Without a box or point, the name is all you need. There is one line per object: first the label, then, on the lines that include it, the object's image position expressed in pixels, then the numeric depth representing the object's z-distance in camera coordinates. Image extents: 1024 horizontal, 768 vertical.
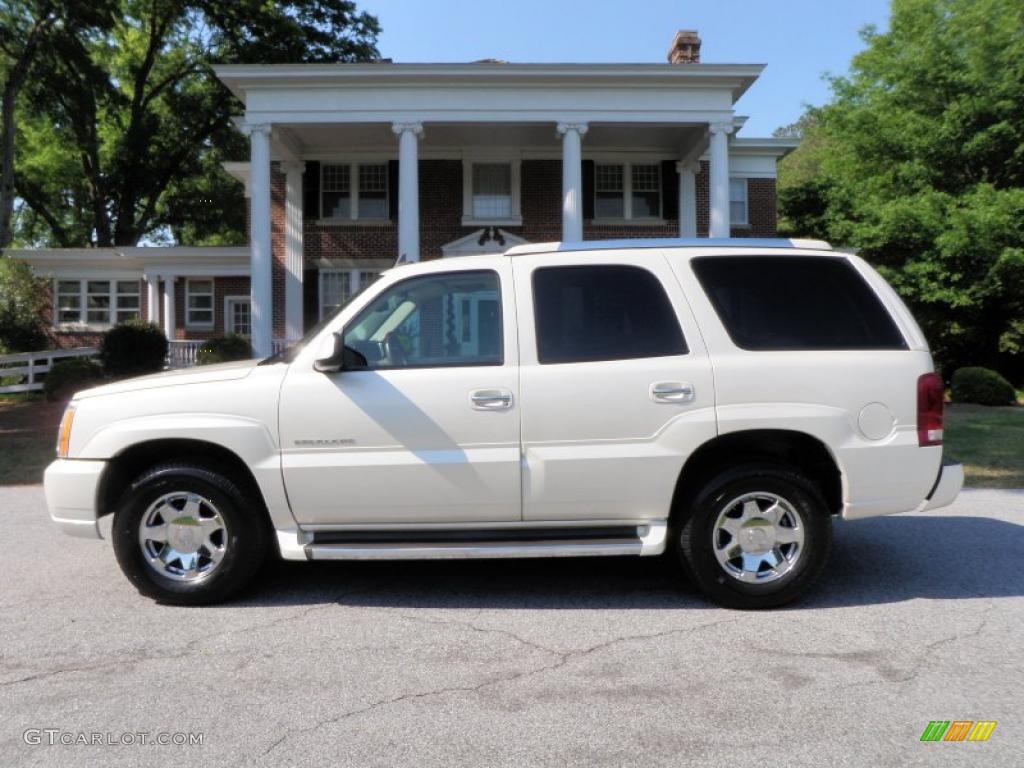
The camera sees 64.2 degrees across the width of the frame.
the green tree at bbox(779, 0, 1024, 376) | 24.25
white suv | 4.36
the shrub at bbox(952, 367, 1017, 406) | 17.61
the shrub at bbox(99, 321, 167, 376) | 19.81
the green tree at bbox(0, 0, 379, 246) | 29.02
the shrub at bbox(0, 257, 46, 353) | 26.55
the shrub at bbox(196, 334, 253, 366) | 18.91
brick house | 19.03
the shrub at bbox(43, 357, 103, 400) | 18.19
